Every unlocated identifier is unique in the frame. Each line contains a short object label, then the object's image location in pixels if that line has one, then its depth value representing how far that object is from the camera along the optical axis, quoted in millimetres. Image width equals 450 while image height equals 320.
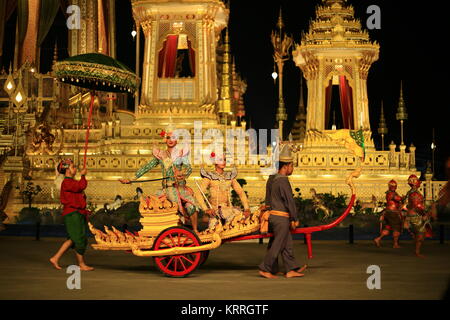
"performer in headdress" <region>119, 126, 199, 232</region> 11984
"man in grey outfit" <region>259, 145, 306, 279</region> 10695
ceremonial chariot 10680
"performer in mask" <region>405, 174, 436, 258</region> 14086
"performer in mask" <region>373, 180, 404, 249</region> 15672
